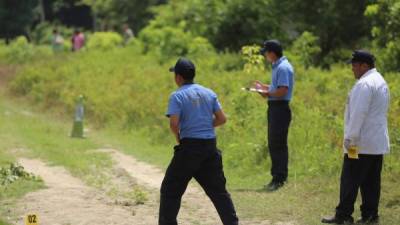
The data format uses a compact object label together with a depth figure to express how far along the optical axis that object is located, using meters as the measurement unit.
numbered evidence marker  7.06
